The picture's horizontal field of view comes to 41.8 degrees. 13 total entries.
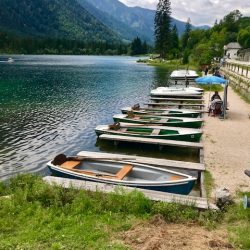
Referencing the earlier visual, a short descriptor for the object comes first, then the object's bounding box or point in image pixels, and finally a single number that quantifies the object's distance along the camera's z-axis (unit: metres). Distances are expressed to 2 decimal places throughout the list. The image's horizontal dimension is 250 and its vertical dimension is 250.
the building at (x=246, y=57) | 75.25
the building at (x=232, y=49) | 118.56
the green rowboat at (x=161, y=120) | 21.39
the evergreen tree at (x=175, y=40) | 123.75
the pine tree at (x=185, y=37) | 135.85
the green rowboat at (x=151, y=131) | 18.20
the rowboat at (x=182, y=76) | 54.88
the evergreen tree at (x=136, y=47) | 185.00
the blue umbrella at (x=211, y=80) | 24.39
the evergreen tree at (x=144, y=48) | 188.77
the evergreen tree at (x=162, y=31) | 113.94
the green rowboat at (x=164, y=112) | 24.50
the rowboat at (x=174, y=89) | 37.80
